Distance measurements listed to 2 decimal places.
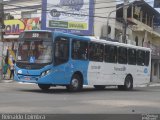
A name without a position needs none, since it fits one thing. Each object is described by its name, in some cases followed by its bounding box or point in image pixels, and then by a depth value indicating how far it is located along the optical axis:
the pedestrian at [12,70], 35.06
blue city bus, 21.91
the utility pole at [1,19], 31.08
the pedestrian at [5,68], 36.49
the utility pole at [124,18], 37.69
